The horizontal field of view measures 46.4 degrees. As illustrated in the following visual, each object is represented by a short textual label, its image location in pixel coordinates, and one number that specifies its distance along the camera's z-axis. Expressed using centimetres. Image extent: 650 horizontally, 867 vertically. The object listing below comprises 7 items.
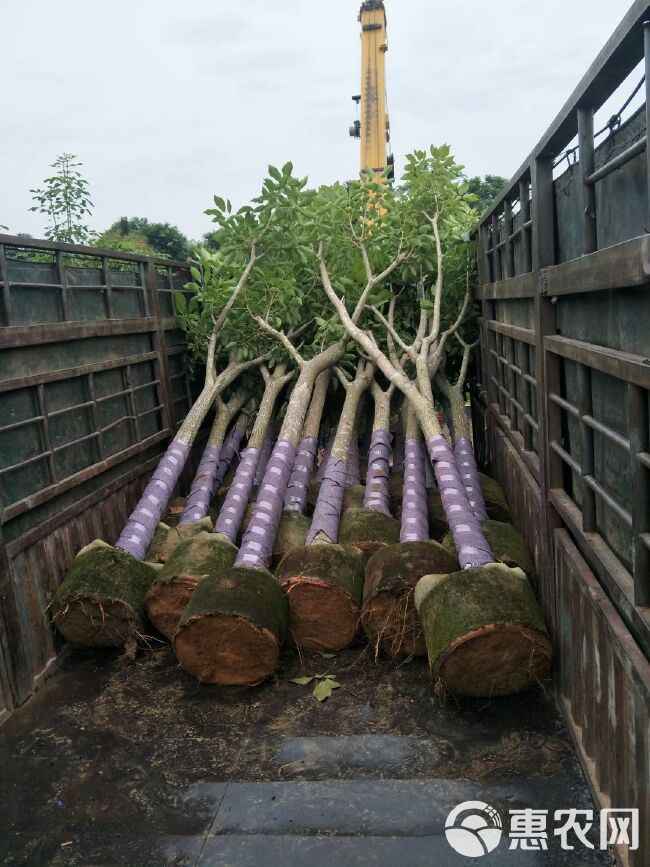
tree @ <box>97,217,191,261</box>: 3162
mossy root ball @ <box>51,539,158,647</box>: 555
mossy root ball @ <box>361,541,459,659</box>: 527
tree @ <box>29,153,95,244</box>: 1339
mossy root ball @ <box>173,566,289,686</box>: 504
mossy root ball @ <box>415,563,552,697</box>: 453
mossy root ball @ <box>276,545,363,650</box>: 547
